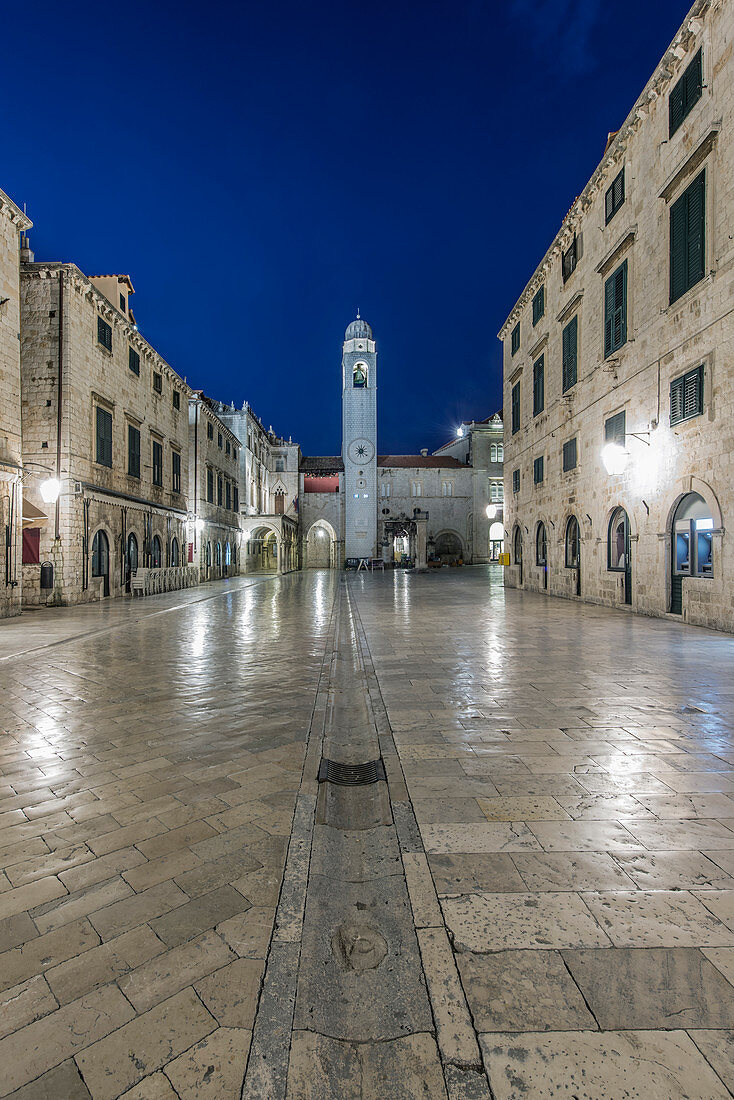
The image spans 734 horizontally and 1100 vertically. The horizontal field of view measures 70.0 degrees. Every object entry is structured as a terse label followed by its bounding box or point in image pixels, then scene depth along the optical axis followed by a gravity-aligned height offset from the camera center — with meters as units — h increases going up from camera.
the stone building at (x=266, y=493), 37.16 +4.98
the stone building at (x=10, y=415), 12.61 +3.32
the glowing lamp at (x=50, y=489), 13.56 +1.60
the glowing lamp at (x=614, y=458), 11.93 +2.12
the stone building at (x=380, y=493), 47.53 +5.35
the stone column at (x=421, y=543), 36.78 +0.48
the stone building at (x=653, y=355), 9.52 +4.53
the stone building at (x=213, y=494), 27.27 +3.26
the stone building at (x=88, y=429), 15.36 +3.98
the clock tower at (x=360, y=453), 47.41 +8.83
